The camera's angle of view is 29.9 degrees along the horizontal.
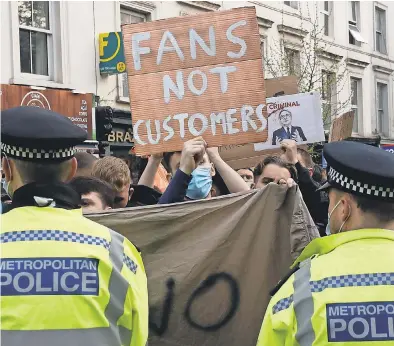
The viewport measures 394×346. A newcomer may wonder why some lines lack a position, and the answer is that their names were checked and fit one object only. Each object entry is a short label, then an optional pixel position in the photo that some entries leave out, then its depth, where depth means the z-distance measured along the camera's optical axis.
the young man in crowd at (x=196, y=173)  3.66
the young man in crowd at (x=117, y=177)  4.07
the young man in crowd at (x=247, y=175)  5.97
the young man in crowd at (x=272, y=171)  4.84
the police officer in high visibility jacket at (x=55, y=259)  2.30
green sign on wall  14.11
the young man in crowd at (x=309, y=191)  4.47
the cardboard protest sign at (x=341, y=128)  6.89
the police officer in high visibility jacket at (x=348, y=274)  2.29
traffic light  12.77
